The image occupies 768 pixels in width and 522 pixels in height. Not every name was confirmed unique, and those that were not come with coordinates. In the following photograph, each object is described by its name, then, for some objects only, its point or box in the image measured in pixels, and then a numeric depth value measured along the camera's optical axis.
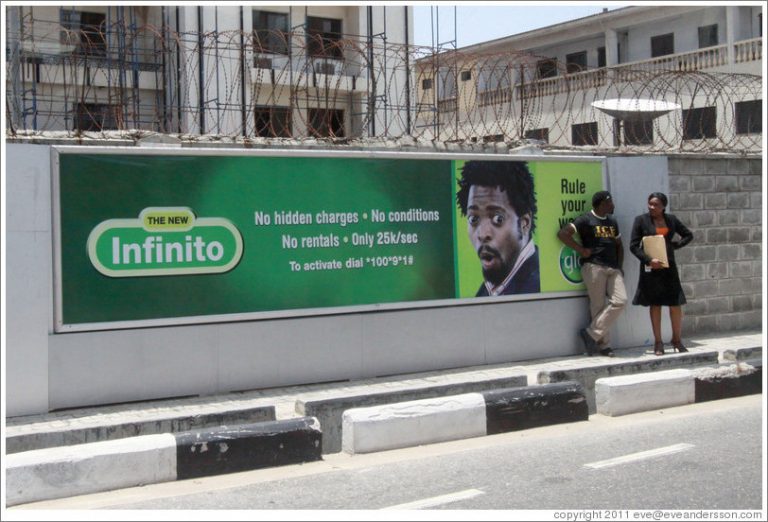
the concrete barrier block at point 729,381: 9.01
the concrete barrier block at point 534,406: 7.82
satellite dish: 12.40
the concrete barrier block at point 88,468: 5.95
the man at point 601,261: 10.54
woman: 10.52
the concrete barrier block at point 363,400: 7.44
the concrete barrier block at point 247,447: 6.50
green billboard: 8.25
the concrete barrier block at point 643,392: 8.48
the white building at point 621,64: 11.29
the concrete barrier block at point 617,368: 8.70
